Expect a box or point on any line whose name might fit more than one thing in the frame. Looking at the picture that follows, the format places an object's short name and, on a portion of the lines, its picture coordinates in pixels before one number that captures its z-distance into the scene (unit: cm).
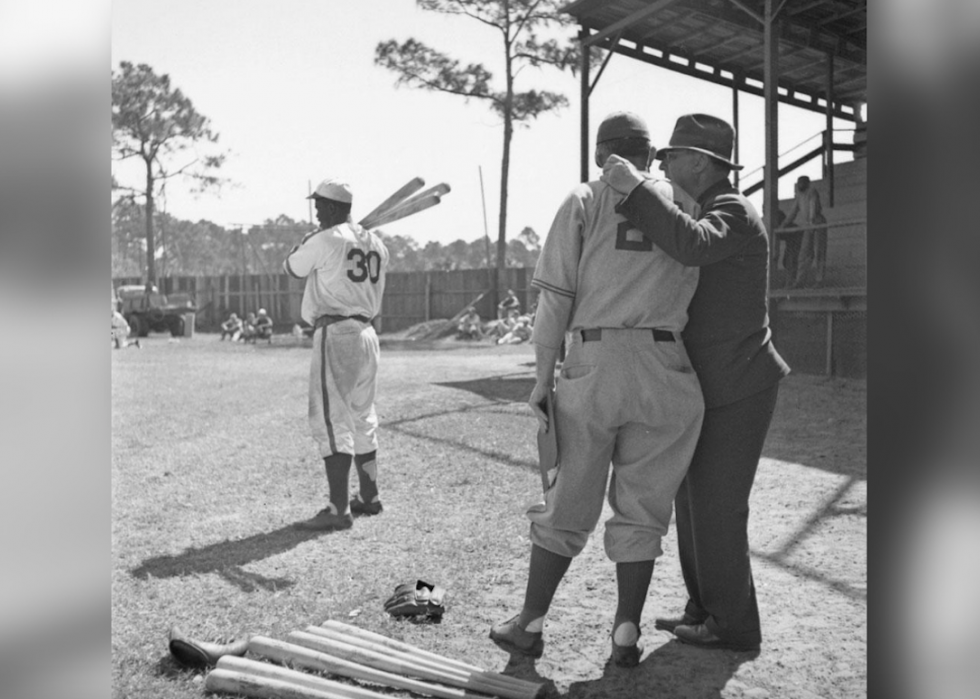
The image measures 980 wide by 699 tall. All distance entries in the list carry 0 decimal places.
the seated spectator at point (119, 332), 2294
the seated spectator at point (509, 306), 2595
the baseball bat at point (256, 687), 288
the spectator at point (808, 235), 1164
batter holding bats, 520
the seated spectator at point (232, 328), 2789
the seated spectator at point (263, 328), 2570
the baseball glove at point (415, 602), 371
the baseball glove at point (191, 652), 312
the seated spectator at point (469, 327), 2528
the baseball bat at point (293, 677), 293
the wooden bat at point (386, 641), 313
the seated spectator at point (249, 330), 2588
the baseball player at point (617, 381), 302
